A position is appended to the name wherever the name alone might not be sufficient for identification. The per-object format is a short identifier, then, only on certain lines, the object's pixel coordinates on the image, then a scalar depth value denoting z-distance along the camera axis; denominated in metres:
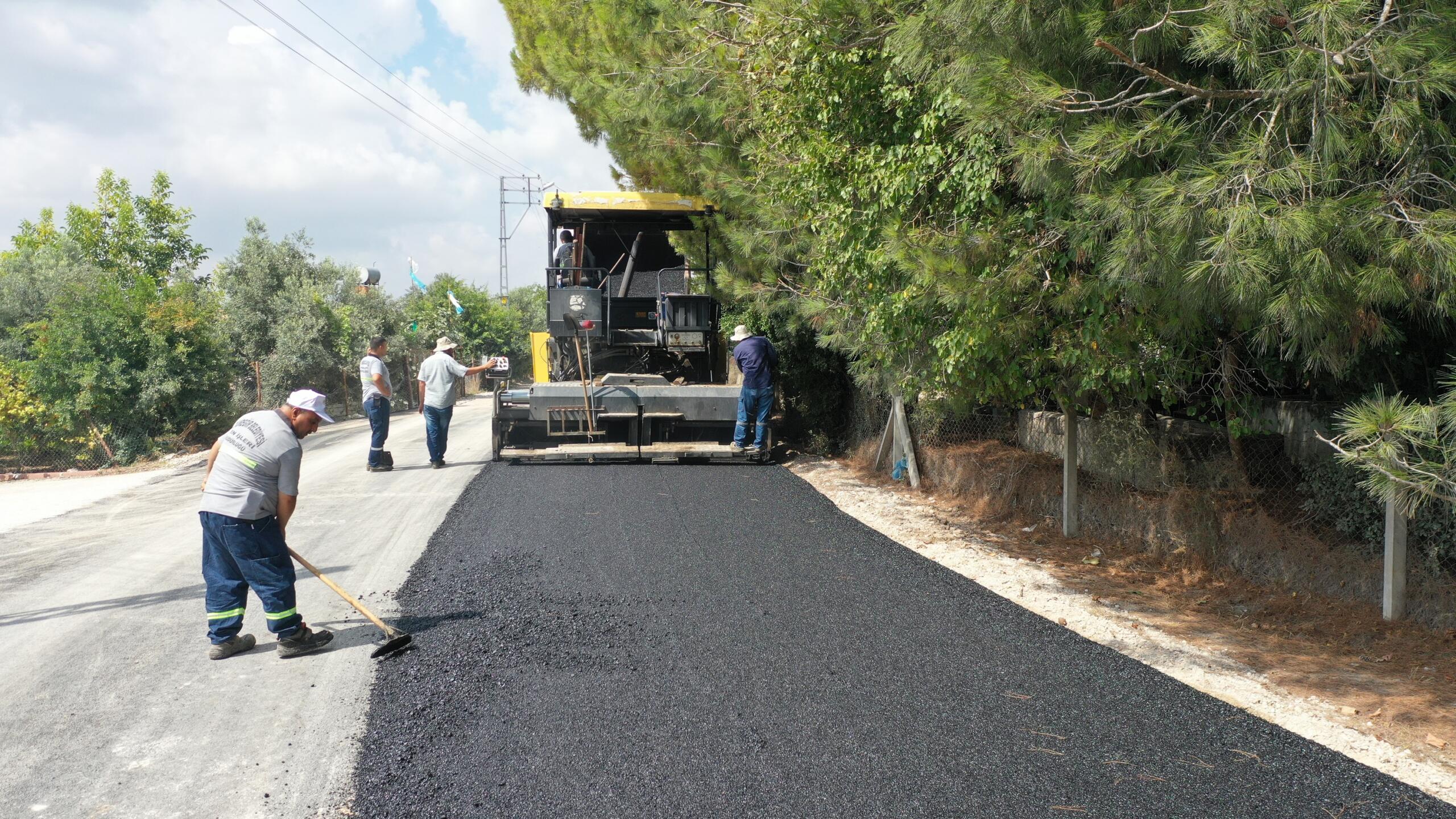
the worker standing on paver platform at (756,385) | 10.02
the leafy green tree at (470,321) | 38.88
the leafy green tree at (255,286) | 23.66
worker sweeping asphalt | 4.30
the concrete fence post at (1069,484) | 7.11
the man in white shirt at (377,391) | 10.07
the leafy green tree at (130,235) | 31.47
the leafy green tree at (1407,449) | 2.98
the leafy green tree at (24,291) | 16.97
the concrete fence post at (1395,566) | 4.61
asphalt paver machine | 10.02
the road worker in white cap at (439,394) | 10.40
